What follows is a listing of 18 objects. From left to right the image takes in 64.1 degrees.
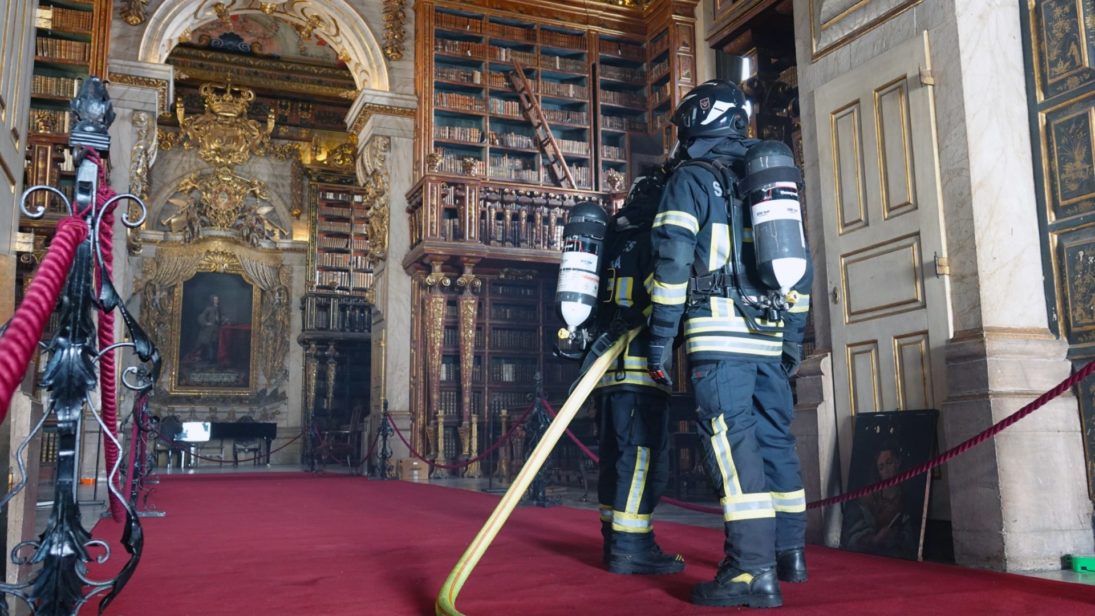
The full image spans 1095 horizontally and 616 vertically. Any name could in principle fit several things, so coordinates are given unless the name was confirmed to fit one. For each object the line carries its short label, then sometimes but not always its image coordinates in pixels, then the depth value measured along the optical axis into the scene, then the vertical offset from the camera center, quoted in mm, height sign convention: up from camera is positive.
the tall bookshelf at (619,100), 12648 +4616
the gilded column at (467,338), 11516 +1109
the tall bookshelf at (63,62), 10406 +4473
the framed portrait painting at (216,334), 16484 +1767
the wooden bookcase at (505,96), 12188 +4608
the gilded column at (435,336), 11414 +1136
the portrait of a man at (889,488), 4102 -347
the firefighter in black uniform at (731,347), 2965 +259
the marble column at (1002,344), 3703 +298
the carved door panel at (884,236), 4262 +921
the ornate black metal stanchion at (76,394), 1991 +83
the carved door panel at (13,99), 2822 +1168
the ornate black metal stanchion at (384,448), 10953 -309
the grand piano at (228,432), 14648 -87
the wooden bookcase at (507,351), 11938 +986
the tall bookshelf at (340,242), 17281 +3621
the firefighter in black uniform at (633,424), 3498 -22
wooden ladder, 12016 +4052
